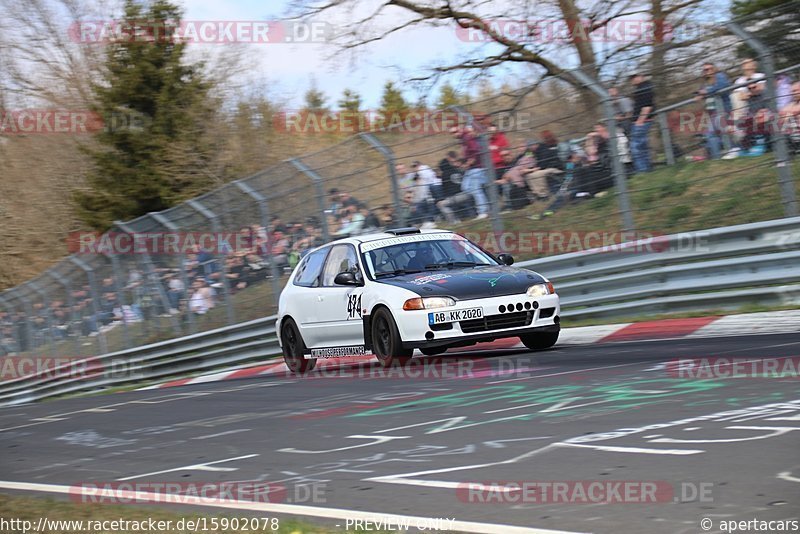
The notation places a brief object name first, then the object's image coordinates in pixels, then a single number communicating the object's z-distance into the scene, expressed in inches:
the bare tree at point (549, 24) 817.5
